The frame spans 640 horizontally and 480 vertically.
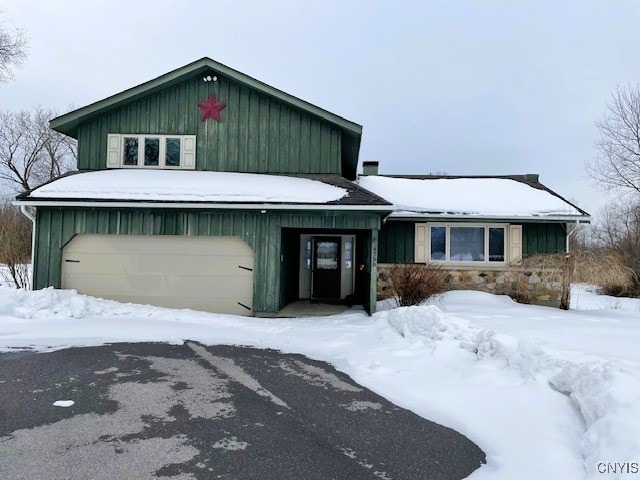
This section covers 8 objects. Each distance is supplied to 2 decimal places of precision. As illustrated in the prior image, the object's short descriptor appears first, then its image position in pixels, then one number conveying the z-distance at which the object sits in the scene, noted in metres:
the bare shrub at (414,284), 10.69
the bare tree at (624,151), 23.45
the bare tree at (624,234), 20.19
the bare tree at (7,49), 17.56
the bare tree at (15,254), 13.01
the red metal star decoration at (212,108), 11.61
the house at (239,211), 9.96
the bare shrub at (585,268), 10.84
